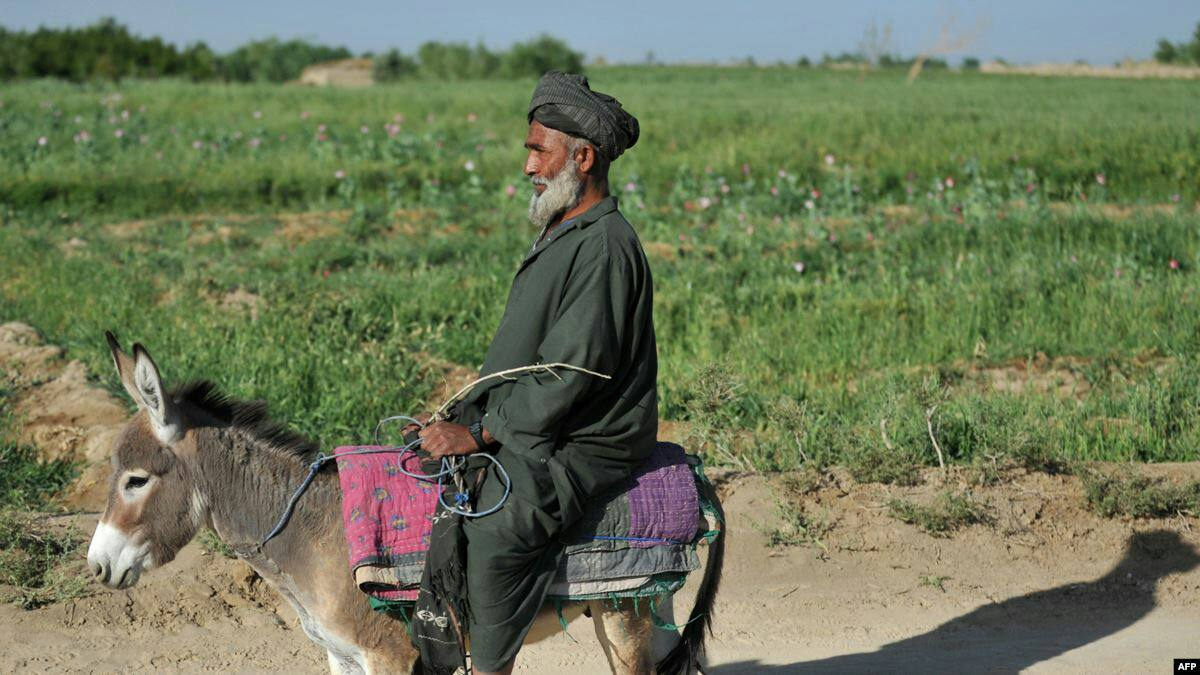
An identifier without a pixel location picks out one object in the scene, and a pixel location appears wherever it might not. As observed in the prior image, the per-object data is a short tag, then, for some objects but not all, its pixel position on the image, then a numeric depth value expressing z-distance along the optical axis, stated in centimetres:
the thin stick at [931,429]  697
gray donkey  372
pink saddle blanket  369
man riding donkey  352
